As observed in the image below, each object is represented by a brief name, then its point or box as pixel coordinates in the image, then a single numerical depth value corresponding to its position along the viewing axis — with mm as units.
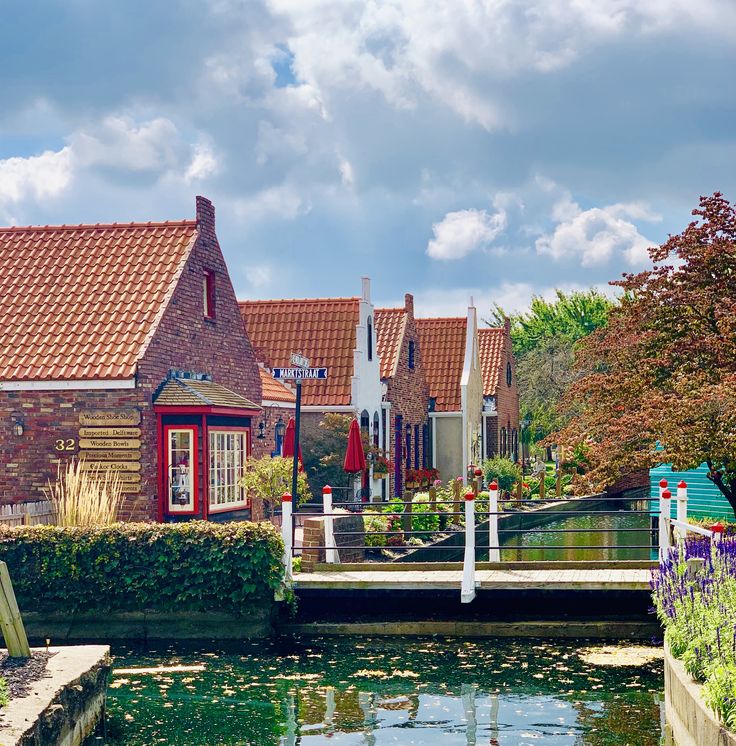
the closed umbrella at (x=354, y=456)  23500
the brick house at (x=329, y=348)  31094
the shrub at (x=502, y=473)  39562
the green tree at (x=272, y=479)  22922
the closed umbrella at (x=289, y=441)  26852
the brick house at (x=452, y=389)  41406
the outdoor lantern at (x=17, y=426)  21438
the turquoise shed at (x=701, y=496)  30155
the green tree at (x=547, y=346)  62594
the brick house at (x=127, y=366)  21172
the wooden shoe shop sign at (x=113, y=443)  21047
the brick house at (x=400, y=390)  35500
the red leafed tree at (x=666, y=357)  19703
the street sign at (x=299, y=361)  17688
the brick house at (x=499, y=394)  48125
